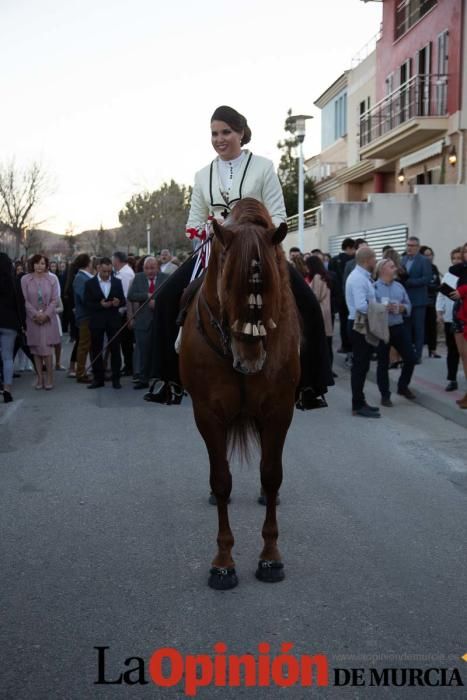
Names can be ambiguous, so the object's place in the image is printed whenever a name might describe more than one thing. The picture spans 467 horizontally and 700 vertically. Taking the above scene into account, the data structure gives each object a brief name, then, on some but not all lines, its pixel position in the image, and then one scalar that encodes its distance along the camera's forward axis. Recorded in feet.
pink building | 70.03
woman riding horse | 16.39
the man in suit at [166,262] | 42.75
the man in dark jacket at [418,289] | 43.93
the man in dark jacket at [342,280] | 48.24
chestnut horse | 12.03
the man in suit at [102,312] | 39.19
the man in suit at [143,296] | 38.88
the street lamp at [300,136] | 67.92
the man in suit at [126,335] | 43.65
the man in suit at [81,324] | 40.86
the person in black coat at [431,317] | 46.34
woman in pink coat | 38.81
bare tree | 127.95
